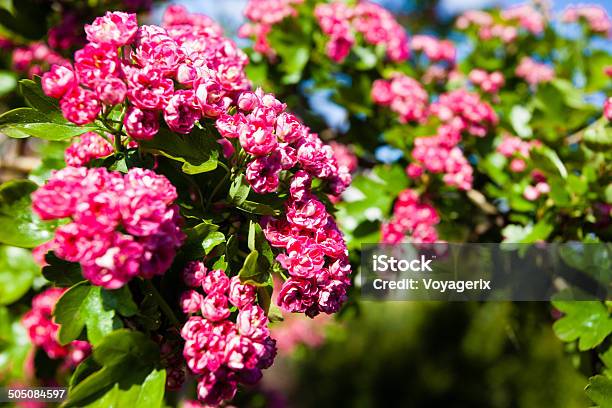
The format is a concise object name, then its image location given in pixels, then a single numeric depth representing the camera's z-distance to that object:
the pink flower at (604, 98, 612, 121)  0.56
